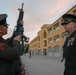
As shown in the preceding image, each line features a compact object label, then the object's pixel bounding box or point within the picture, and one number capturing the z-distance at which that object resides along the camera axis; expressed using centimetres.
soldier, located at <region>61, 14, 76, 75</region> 113
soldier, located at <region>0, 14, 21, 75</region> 102
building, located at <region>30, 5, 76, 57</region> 1801
